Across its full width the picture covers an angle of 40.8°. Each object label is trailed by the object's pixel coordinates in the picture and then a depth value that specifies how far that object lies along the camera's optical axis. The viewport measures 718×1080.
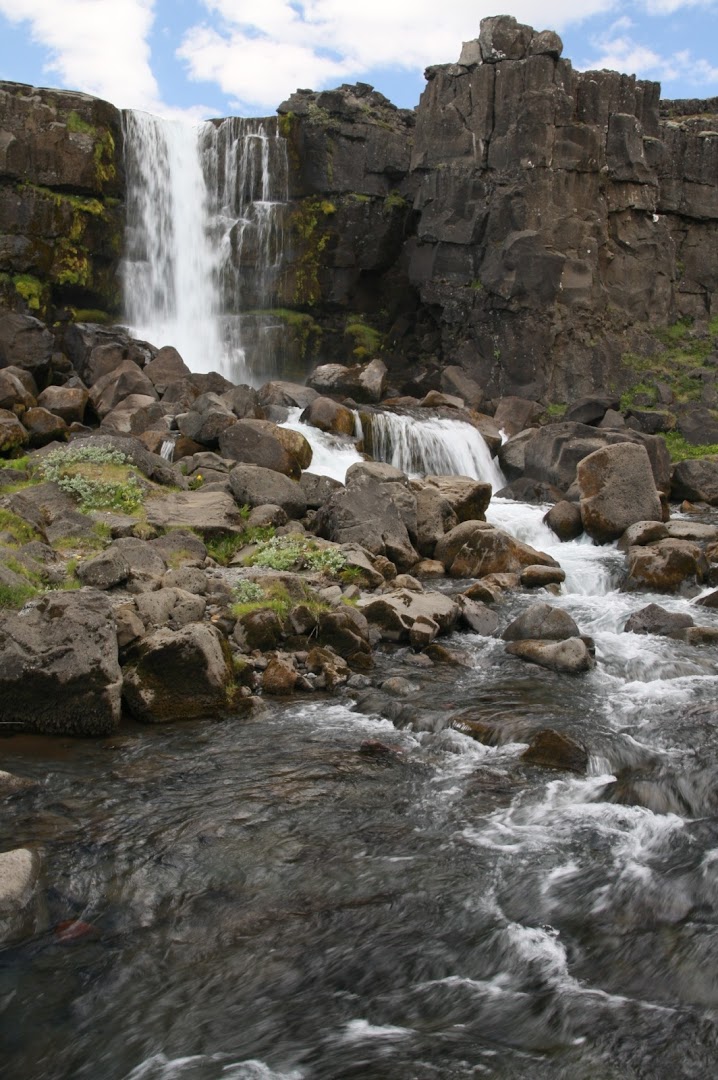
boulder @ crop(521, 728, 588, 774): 7.68
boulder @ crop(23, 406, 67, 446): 17.48
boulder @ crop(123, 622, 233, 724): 8.46
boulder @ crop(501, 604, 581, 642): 11.01
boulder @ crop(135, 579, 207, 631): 9.47
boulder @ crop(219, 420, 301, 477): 16.45
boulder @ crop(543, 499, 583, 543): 16.81
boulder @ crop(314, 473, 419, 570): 13.86
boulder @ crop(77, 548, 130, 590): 10.53
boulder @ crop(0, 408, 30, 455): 16.55
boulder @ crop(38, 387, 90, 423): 19.09
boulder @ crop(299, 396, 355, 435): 20.55
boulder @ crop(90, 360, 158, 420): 20.38
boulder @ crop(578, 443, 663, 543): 16.12
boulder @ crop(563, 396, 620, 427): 24.34
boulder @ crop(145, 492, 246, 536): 13.09
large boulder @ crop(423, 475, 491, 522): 16.08
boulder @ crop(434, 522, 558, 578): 14.27
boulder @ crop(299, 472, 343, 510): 15.07
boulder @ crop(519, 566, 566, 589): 13.77
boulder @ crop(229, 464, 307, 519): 14.44
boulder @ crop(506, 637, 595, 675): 10.18
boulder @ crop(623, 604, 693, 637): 11.48
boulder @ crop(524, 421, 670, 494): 20.52
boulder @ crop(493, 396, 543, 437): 25.00
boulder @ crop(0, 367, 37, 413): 18.00
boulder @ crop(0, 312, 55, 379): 21.73
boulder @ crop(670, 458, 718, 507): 20.45
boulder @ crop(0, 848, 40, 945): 5.32
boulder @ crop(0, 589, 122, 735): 7.89
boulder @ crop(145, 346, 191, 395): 22.03
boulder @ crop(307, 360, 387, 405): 24.56
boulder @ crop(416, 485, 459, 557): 14.92
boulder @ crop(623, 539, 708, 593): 13.64
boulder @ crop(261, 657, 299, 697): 9.28
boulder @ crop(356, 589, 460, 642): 10.83
